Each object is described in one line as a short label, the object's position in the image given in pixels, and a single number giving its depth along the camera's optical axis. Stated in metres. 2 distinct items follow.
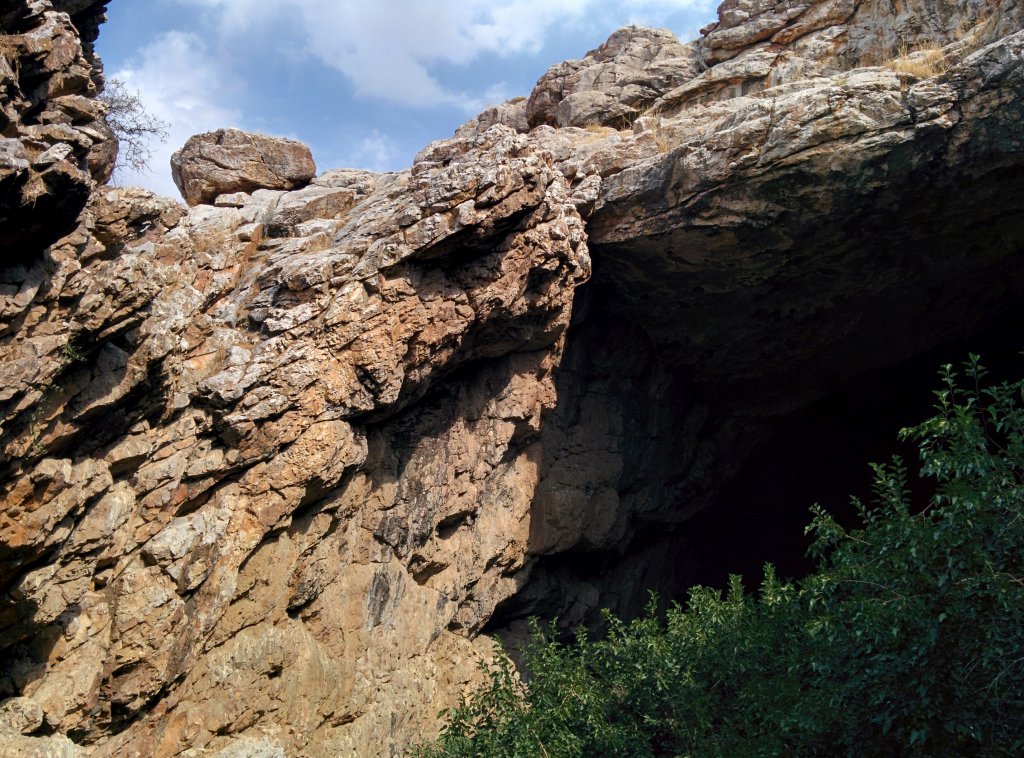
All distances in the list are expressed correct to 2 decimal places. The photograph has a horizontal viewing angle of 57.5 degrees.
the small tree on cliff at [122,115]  11.01
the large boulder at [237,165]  13.30
